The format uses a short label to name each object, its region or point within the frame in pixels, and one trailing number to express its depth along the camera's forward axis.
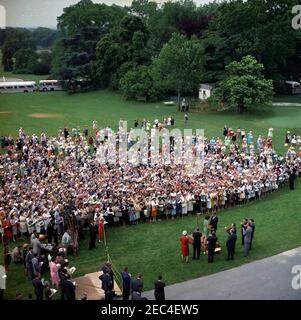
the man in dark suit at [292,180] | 24.50
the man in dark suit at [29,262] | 15.95
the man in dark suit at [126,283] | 14.64
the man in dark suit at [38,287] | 14.48
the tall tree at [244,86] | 42.19
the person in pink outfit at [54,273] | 15.38
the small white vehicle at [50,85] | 59.25
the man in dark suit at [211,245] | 16.95
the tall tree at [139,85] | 49.56
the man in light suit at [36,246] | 16.73
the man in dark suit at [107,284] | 14.61
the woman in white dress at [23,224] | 19.16
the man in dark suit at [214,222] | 18.72
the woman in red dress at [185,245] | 16.94
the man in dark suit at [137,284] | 14.34
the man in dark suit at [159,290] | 14.14
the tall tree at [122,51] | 55.22
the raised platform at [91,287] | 15.05
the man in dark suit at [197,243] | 17.34
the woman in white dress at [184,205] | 21.37
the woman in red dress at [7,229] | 18.89
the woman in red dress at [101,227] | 19.06
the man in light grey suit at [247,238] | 17.38
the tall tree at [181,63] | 46.31
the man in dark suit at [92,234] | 18.48
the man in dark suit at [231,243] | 17.02
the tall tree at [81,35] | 58.19
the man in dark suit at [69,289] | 14.29
